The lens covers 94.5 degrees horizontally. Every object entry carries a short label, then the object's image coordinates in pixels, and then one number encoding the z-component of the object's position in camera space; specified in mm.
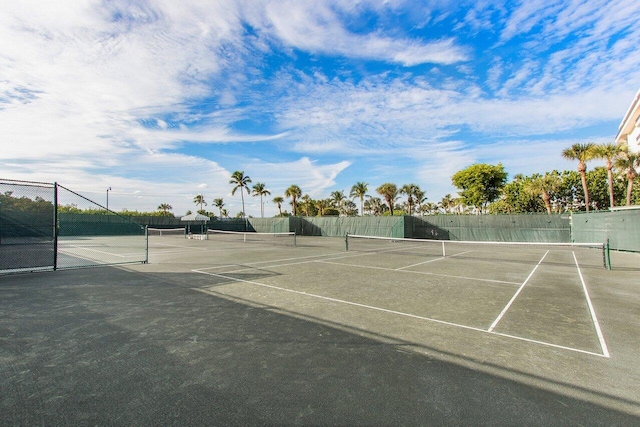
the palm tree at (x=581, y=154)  32469
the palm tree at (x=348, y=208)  96775
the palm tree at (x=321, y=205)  81988
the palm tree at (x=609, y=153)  30469
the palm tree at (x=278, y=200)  82500
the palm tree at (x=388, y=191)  68000
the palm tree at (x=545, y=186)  40250
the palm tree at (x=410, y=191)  71250
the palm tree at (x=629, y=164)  28375
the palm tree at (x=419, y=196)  73312
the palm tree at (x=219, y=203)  100625
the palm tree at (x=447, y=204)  104288
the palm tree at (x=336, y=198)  85500
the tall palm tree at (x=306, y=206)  82312
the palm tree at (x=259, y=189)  70125
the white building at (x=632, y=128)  34153
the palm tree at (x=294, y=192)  69188
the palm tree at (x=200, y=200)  89812
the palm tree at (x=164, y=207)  102938
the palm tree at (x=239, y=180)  61906
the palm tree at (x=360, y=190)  71250
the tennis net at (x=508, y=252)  14594
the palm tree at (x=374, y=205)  98625
